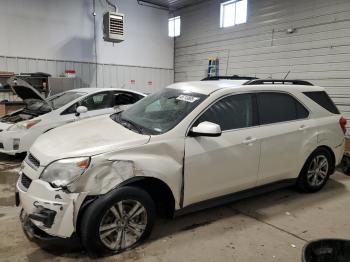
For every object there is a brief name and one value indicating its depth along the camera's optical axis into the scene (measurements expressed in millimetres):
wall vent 8656
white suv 2408
